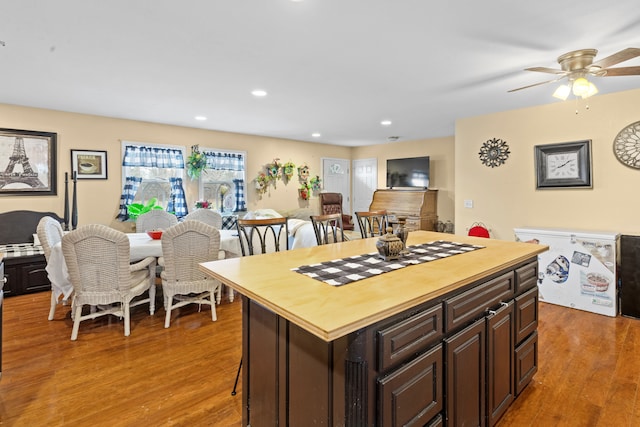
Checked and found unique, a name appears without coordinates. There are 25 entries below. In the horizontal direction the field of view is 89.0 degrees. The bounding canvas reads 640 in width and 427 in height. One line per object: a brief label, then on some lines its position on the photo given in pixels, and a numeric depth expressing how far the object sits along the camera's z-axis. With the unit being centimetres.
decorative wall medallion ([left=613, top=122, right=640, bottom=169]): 352
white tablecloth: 308
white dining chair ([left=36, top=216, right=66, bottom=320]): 297
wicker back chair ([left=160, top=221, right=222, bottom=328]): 305
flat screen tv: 672
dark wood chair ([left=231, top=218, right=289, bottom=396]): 220
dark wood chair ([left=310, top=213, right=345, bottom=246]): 265
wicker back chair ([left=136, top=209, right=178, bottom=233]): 454
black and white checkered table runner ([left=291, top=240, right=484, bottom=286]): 150
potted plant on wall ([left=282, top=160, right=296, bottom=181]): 691
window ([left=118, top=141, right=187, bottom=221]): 503
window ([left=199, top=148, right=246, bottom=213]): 586
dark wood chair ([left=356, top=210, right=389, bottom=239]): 305
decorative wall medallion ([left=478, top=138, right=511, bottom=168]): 450
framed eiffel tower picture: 418
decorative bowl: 361
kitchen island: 108
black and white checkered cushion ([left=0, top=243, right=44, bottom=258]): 389
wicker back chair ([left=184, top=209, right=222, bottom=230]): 459
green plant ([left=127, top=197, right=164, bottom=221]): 436
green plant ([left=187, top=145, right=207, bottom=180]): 553
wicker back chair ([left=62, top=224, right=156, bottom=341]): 273
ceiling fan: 242
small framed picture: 461
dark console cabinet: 386
